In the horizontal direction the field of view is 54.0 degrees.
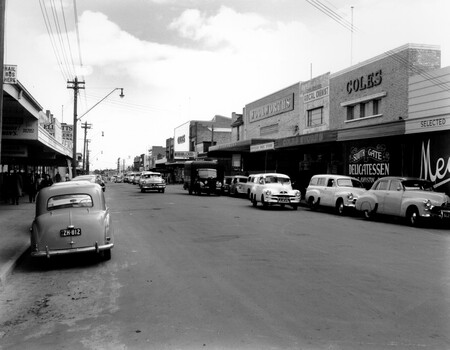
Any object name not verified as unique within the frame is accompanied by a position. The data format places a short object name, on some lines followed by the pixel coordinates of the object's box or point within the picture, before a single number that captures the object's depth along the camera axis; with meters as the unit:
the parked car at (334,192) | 19.59
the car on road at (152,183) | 39.31
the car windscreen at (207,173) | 34.67
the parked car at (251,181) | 24.12
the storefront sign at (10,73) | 11.39
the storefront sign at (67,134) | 47.56
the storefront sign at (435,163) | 18.41
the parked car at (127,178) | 88.76
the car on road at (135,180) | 69.82
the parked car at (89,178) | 19.92
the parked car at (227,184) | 35.80
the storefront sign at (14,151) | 25.11
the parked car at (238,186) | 32.88
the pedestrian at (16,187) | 22.98
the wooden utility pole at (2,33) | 8.58
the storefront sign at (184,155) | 71.57
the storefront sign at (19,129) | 21.50
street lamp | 31.07
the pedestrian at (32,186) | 24.96
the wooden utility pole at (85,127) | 63.26
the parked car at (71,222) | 8.43
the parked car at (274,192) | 21.17
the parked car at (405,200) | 14.84
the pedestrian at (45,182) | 27.25
